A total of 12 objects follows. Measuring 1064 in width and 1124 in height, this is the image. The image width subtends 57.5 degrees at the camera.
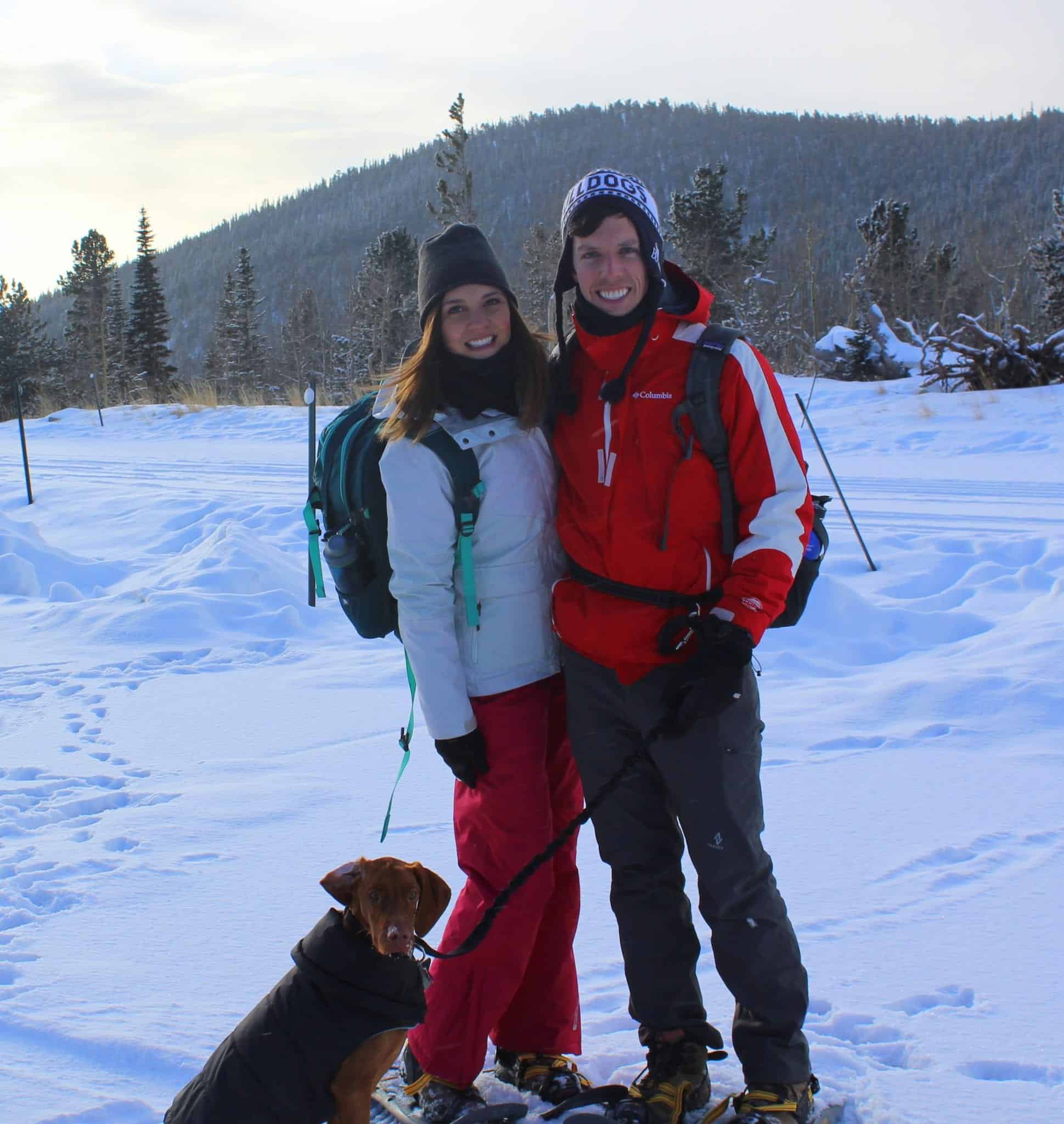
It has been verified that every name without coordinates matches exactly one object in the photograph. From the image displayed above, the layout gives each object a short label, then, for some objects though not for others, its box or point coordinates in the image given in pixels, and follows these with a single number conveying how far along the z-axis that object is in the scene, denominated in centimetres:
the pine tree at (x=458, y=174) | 2094
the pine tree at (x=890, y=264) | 3038
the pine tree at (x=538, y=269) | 3097
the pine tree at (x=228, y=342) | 4284
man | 202
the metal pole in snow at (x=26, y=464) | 1016
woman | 217
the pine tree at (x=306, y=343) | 5216
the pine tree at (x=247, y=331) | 4309
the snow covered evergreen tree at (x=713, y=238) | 2811
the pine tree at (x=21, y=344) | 3691
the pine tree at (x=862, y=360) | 1864
